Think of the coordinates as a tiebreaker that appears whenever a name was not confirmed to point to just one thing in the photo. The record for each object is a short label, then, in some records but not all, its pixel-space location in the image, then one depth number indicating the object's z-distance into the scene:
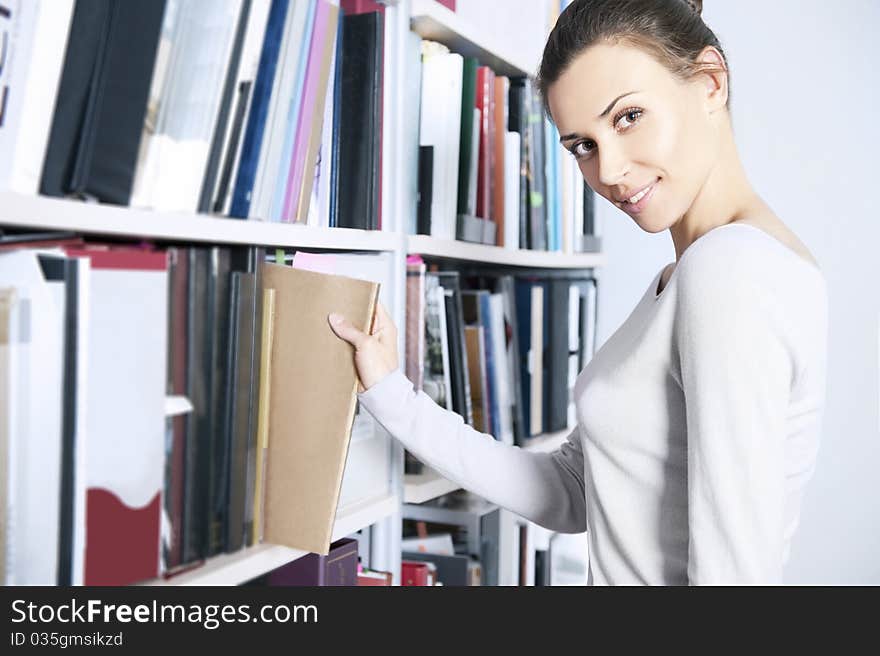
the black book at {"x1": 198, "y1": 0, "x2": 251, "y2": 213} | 0.83
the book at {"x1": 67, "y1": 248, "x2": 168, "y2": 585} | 0.73
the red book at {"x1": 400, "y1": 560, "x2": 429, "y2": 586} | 1.42
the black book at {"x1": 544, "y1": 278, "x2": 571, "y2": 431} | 1.75
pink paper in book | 1.00
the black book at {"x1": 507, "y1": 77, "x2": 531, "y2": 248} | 1.59
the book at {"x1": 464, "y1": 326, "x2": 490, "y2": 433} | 1.49
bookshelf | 0.72
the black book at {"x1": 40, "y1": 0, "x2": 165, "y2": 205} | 0.71
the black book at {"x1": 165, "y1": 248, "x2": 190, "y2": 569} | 0.80
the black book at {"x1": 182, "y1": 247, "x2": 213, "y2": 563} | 0.82
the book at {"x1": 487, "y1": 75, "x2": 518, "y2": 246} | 1.51
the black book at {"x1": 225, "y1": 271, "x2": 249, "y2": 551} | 0.87
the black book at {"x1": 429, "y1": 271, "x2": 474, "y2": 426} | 1.40
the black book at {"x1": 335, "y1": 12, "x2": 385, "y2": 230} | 1.11
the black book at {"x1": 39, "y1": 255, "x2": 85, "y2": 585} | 0.70
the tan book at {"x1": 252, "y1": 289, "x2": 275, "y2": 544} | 0.93
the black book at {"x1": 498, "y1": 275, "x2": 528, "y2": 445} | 1.61
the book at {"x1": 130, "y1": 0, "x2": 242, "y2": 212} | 0.78
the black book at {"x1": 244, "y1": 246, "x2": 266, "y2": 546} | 0.90
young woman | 0.82
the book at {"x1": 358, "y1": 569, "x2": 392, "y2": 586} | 1.20
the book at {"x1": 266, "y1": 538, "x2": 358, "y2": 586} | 1.07
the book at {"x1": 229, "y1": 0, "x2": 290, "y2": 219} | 0.88
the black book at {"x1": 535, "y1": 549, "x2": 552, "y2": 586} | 1.96
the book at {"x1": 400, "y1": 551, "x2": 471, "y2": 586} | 1.53
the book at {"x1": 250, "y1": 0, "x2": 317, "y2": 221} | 0.91
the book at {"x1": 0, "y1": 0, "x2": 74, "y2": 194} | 0.68
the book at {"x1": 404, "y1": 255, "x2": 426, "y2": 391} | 1.27
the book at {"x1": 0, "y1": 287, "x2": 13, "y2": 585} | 0.67
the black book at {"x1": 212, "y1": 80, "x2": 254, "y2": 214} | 0.86
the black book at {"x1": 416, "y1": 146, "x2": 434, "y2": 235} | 1.30
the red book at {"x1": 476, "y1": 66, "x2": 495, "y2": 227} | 1.47
